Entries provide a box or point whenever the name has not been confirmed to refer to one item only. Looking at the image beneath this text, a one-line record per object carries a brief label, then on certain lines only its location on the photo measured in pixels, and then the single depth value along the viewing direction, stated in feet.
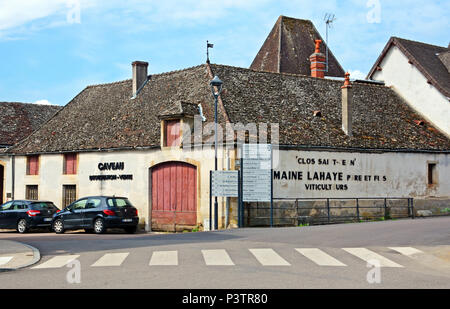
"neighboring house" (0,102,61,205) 127.34
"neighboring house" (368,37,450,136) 105.13
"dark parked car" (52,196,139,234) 76.95
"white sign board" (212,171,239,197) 73.41
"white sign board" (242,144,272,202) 75.46
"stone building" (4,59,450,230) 84.48
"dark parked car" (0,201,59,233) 84.48
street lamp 72.59
